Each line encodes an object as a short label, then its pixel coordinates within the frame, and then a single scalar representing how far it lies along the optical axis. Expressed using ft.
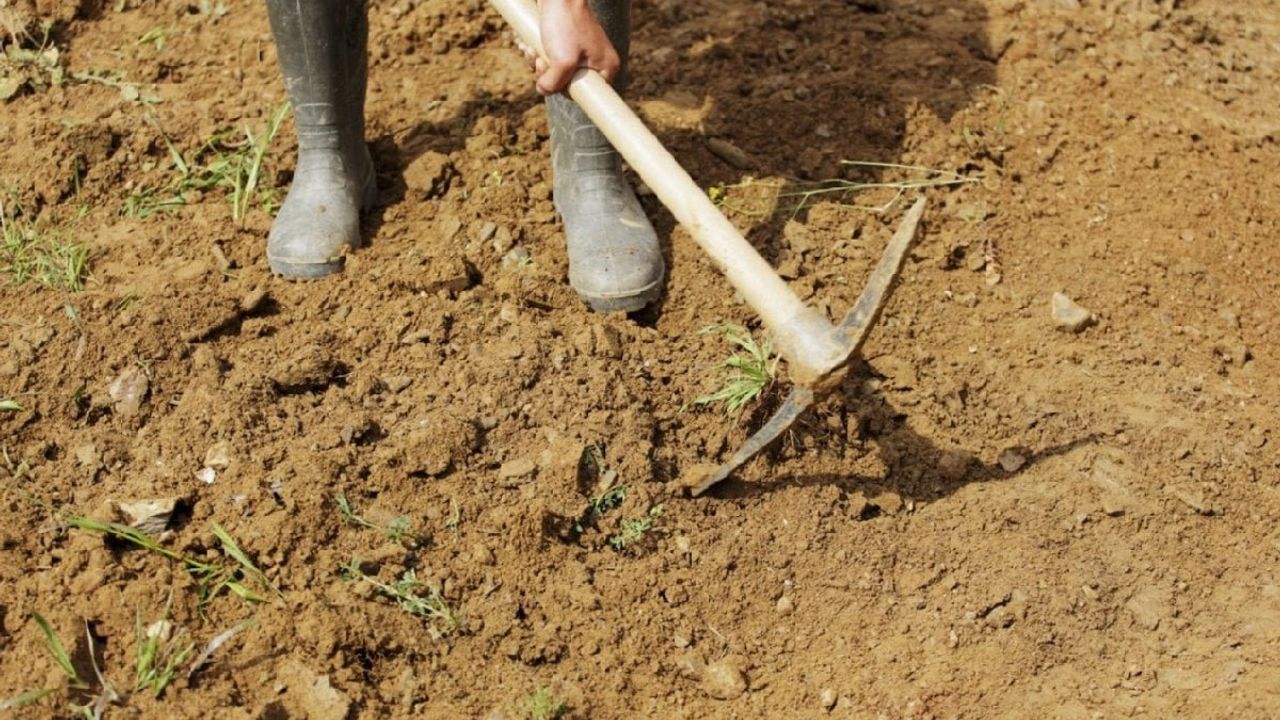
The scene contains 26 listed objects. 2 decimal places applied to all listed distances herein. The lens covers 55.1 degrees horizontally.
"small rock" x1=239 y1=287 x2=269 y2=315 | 9.24
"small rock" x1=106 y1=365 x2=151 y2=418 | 8.46
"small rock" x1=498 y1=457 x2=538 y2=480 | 8.20
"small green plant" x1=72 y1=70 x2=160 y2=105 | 11.64
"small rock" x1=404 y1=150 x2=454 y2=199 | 10.50
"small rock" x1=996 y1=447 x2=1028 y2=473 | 8.84
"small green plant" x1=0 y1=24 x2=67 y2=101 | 11.70
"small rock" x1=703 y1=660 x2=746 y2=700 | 7.43
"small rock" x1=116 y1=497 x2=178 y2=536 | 7.62
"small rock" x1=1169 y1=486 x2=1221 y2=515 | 8.54
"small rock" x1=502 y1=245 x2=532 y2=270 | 9.83
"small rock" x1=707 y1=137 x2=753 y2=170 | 10.94
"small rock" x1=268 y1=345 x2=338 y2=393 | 8.60
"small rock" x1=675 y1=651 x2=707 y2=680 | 7.53
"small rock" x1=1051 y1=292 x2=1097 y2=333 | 9.87
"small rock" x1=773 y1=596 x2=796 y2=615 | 7.93
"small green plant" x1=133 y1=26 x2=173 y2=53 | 12.32
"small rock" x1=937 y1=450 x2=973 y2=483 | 8.75
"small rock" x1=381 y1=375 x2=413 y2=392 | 8.74
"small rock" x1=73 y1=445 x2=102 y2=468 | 8.11
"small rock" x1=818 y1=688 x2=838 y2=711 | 7.40
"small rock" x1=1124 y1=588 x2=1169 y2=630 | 7.86
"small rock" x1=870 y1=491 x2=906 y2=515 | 8.50
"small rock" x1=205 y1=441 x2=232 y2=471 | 8.04
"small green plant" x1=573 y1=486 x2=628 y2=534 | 8.14
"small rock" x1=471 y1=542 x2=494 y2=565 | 7.76
